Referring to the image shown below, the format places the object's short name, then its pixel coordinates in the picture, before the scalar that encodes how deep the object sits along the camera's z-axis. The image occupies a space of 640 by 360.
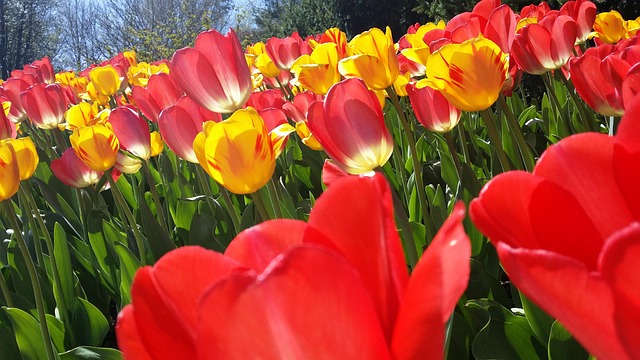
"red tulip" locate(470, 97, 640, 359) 0.29
